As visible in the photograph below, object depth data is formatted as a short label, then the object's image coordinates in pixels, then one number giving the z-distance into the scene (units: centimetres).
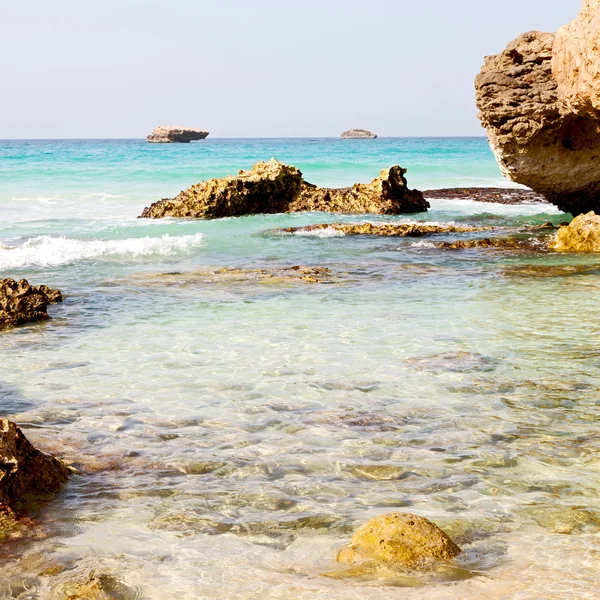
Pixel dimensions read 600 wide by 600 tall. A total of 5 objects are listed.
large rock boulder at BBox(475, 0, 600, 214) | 1539
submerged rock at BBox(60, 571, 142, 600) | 342
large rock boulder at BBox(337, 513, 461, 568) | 367
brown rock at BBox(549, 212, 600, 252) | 1483
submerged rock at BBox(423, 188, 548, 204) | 2638
